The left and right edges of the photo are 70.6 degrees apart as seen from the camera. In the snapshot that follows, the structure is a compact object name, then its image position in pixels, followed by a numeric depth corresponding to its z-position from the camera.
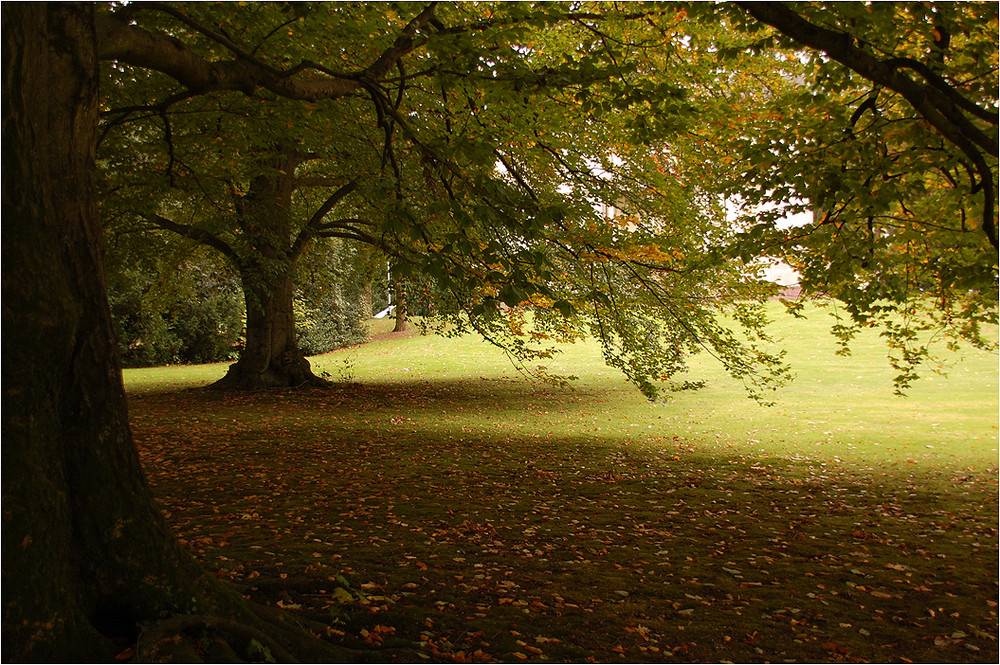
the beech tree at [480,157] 5.52
